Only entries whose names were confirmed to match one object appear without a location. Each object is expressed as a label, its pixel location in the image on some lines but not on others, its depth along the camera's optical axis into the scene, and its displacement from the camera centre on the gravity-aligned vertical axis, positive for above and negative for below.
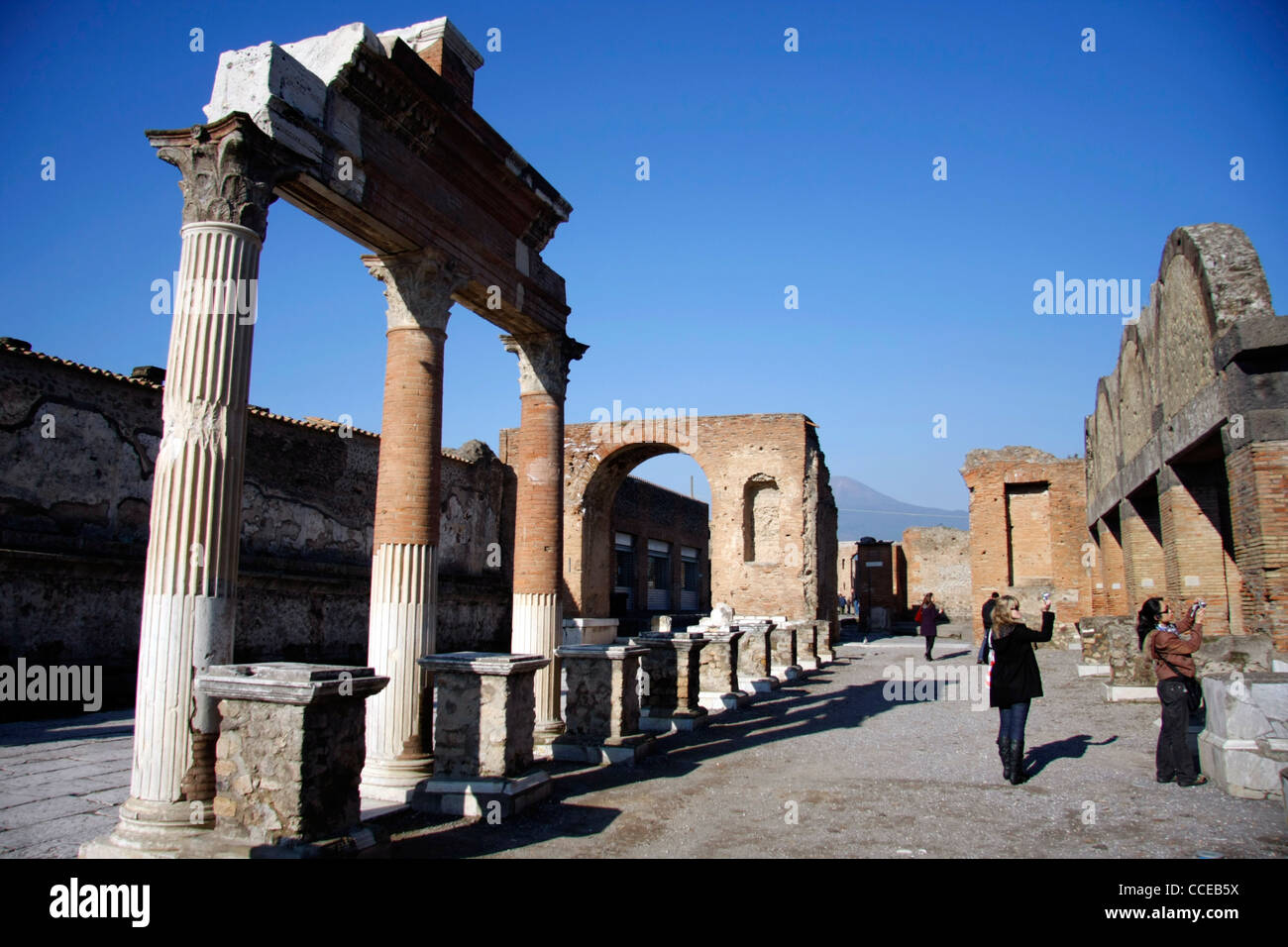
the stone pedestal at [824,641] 18.66 -1.48
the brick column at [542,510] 7.96 +0.64
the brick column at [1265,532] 7.95 +0.38
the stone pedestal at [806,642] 17.06 -1.39
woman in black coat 6.21 -0.76
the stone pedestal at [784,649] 15.05 -1.32
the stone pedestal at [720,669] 11.12 -1.23
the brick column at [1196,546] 10.55 +0.33
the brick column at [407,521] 5.97 +0.41
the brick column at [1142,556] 13.91 +0.28
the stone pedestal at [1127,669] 10.58 -1.22
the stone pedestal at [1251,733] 5.68 -1.09
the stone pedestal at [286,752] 3.88 -0.81
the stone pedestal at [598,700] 7.44 -1.10
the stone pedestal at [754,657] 13.16 -1.27
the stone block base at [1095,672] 13.22 -1.53
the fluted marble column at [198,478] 4.17 +0.51
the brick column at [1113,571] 16.84 +0.04
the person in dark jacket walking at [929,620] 16.92 -0.92
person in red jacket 6.16 -0.90
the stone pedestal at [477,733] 5.51 -1.04
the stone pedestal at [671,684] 9.03 -1.16
